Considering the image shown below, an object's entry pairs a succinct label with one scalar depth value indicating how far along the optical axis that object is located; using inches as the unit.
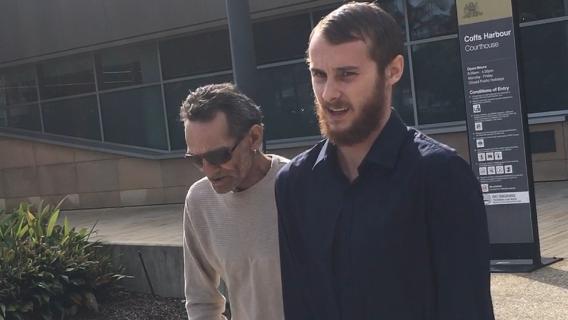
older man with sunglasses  99.3
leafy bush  282.2
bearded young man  65.8
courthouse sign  268.7
